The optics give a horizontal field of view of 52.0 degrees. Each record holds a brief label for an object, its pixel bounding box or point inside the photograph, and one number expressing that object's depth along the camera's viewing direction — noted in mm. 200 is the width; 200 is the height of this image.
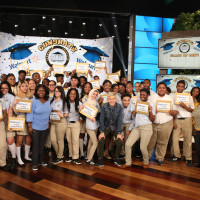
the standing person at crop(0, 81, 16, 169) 3420
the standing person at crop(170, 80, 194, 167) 3918
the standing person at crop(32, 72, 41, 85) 4680
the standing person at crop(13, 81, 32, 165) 3502
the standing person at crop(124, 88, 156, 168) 3629
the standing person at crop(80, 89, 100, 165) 3721
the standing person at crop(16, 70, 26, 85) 4586
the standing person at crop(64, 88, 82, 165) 3757
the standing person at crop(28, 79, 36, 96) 3887
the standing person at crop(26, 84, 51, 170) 3420
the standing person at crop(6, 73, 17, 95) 4023
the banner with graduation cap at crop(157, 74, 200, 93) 5836
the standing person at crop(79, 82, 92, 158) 4099
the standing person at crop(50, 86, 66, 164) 3746
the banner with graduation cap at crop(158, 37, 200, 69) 5898
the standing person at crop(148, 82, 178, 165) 3820
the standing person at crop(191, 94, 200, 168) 3762
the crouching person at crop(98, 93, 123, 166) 3674
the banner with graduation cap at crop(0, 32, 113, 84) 7453
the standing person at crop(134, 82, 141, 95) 4840
